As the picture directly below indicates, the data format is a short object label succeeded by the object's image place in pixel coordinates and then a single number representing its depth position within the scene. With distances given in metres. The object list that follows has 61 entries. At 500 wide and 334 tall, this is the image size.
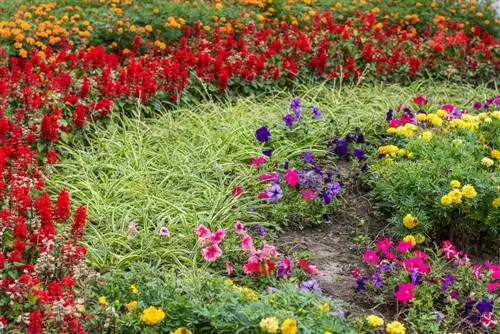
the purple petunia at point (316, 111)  5.67
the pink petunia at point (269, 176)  4.77
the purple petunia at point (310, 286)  3.64
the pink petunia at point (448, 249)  4.04
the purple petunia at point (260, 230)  4.30
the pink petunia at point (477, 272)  3.92
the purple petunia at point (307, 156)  5.01
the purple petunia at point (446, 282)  3.81
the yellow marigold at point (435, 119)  5.31
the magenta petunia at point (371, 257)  3.96
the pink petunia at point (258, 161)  4.94
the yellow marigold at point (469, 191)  4.14
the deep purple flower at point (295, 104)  5.59
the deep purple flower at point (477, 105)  5.99
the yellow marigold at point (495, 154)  4.88
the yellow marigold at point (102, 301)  3.16
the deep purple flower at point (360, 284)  3.87
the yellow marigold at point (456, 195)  4.15
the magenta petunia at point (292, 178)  4.66
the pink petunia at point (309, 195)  4.63
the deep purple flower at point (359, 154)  5.10
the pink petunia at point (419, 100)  5.93
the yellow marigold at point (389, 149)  4.91
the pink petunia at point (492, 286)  3.76
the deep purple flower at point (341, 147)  5.33
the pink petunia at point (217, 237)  3.90
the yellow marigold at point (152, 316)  3.06
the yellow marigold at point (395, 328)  3.19
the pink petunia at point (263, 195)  4.63
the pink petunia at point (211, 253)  3.84
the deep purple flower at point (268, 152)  4.95
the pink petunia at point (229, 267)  3.87
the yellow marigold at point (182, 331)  3.07
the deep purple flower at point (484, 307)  3.60
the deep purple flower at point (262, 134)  5.16
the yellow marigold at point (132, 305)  3.22
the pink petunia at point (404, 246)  3.97
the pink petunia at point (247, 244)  3.89
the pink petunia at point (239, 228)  4.02
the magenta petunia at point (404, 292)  3.61
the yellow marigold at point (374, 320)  3.22
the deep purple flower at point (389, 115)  5.64
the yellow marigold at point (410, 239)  4.09
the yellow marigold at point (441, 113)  5.51
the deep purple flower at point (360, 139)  5.37
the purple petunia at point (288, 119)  5.50
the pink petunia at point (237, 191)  4.65
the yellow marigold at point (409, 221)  4.23
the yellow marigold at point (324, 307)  3.21
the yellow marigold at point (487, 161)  4.64
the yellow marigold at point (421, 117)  5.44
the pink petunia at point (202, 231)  3.95
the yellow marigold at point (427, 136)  5.02
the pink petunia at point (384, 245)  3.98
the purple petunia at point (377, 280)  3.86
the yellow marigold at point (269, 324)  2.91
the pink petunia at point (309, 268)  3.93
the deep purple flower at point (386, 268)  3.91
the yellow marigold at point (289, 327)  2.92
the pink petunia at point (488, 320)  3.58
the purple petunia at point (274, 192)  4.56
